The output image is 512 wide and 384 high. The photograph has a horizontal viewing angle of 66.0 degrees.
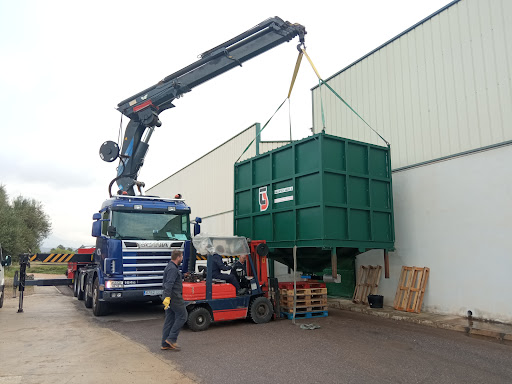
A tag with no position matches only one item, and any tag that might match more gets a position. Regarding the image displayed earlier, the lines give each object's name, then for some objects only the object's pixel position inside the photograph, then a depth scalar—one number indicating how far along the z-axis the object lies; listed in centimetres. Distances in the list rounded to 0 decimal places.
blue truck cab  965
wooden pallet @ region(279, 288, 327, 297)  960
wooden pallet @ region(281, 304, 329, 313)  951
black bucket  1074
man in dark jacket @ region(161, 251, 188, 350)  652
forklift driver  862
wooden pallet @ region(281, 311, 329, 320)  948
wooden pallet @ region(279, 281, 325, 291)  995
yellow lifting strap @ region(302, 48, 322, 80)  1018
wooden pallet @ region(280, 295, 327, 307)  956
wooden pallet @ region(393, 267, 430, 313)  1006
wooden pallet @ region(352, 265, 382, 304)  1155
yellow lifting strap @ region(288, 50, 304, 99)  1062
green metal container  920
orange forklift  828
